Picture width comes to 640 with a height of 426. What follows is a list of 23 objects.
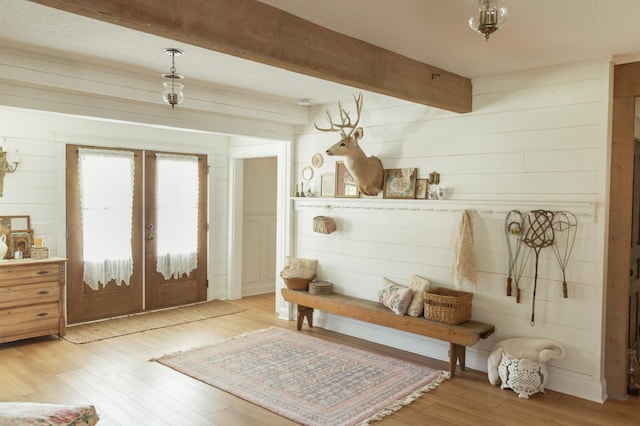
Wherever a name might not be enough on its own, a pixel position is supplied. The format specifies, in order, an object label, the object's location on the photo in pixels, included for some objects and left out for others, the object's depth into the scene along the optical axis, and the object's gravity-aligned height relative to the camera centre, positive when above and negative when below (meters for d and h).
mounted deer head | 4.69 +0.35
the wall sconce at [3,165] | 4.98 +0.31
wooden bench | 3.99 -1.07
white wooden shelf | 3.70 -0.05
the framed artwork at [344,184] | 5.18 +0.15
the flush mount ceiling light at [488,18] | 1.76 +0.65
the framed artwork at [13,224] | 4.97 -0.29
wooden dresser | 4.61 -0.98
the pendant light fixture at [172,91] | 3.68 +0.79
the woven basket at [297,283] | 5.36 -0.92
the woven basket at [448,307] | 4.06 -0.89
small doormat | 5.16 -1.43
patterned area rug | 3.44 -1.44
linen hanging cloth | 4.19 -0.47
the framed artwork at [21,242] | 5.00 -0.47
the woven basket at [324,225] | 5.30 -0.29
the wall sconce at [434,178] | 4.50 +0.19
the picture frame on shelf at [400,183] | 4.69 +0.15
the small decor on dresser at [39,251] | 4.96 -0.55
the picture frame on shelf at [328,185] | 5.41 +0.14
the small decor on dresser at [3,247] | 4.81 -0.50
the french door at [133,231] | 5.60 -0.42
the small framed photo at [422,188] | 4.59 +0.10
